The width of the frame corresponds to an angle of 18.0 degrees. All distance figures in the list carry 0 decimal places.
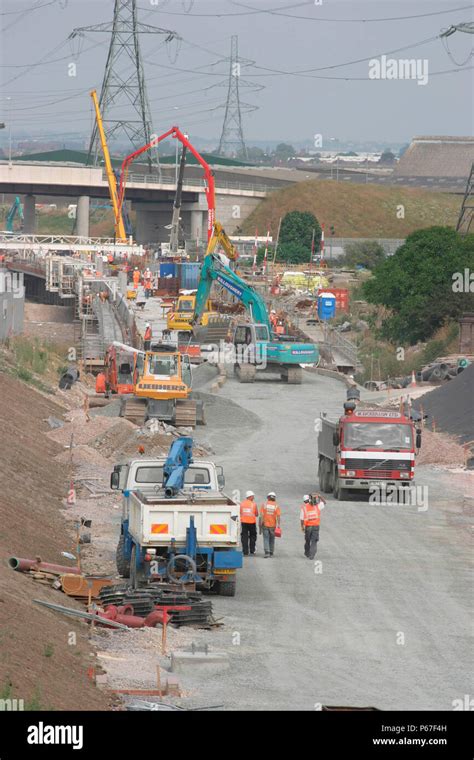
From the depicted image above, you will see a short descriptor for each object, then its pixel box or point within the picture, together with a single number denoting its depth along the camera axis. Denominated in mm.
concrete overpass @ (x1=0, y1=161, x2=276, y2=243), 137500
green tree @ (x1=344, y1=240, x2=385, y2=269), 133375
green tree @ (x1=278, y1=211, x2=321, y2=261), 141875
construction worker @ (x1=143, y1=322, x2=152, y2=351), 57612
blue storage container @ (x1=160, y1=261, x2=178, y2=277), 90438
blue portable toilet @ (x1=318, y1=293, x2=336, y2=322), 76250
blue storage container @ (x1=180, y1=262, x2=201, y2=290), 88438
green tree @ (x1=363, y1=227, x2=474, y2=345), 71812
